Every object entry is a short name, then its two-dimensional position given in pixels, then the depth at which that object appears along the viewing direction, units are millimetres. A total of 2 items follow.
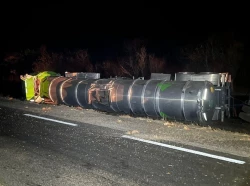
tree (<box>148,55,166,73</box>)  34926
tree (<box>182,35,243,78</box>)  27414
